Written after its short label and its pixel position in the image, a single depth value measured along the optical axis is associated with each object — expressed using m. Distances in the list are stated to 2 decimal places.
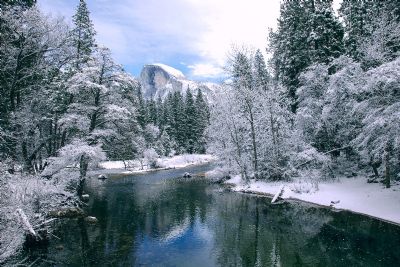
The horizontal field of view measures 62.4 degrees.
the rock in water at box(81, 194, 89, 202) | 31.55
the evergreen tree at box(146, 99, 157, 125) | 91.00
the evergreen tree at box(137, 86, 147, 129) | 77.00
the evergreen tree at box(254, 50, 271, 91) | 58.78
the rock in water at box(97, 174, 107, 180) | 51.12
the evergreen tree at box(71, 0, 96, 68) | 29.64
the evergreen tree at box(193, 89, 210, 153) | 81.25
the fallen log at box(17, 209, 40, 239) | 14.56
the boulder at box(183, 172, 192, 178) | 48.75
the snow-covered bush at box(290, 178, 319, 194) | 28.95
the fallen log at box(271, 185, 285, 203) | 28.38
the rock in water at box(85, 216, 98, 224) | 23.87
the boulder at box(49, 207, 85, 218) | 24.91
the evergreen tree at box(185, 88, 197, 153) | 81.19
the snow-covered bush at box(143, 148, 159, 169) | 64.31
